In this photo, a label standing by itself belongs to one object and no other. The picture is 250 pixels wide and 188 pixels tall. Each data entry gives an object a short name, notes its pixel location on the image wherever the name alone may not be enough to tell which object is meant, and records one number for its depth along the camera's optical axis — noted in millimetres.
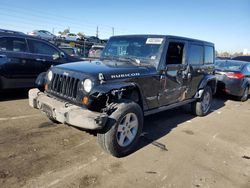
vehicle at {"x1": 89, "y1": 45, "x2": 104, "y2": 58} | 7042
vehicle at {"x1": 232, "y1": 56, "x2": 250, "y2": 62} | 10853
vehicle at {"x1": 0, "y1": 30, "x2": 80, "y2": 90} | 4832
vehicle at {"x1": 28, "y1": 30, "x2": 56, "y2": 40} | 20534
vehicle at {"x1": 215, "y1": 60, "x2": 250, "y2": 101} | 6627
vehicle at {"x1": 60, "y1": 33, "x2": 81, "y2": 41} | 20137
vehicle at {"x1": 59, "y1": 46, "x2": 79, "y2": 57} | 9247
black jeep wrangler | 2737
